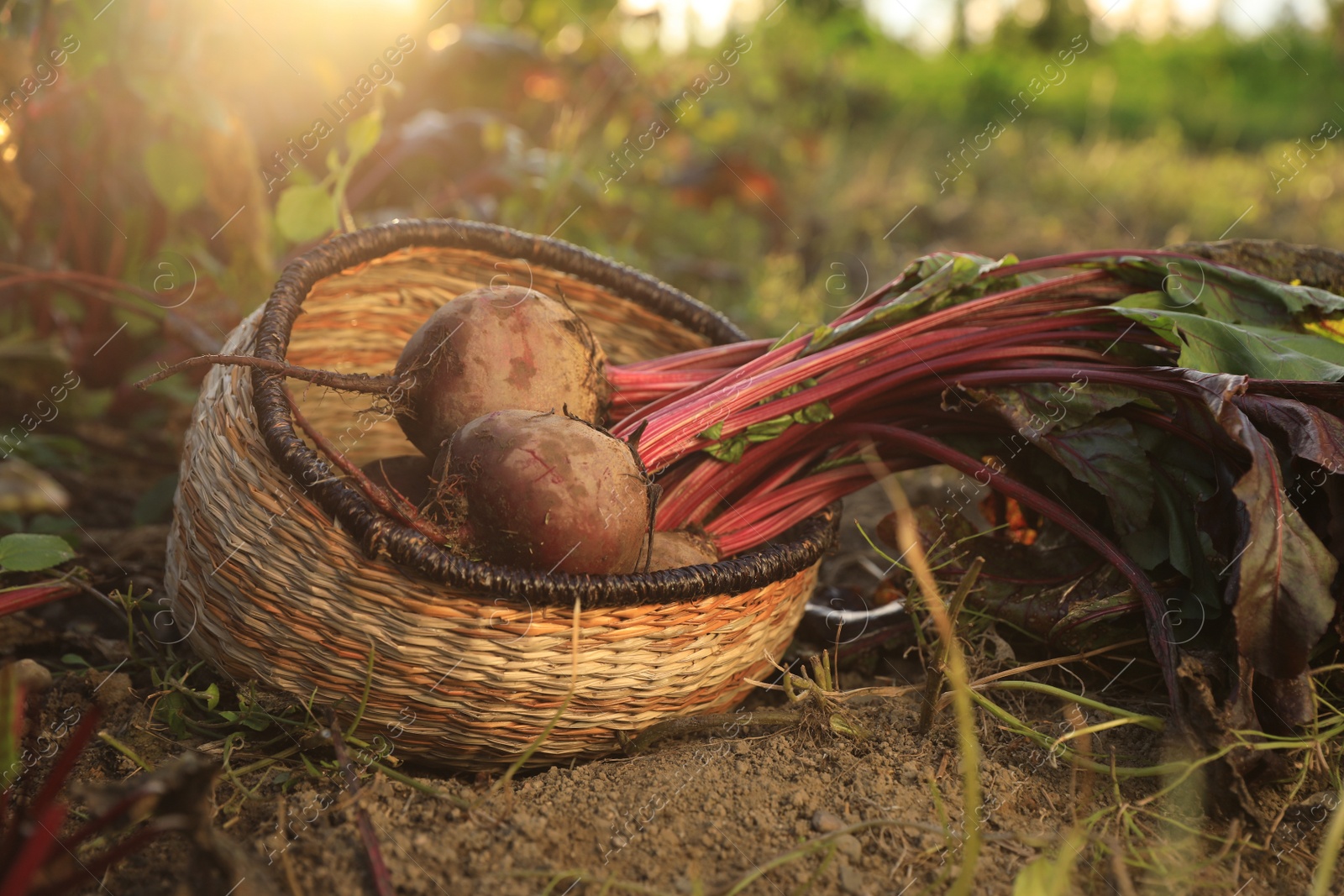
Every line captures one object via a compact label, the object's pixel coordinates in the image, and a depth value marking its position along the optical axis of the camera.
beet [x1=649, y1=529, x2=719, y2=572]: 0.79
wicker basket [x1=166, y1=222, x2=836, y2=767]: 0.71
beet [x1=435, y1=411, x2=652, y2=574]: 0.74
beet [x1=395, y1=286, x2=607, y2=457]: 0.79
